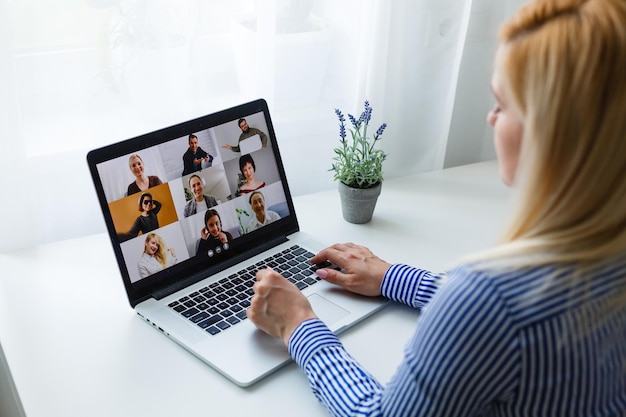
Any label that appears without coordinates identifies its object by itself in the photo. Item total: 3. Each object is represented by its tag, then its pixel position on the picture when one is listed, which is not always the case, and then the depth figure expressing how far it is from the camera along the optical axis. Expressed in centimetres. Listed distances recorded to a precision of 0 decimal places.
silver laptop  98
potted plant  129
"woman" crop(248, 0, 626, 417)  60
